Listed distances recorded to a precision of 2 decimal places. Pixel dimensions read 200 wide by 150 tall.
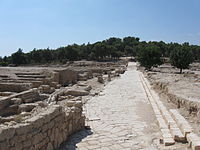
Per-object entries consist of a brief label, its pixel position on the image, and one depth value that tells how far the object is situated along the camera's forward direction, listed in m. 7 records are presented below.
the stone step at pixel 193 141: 4.75
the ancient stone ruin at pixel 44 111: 4.67
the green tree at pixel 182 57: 40.47
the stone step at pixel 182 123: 5.83
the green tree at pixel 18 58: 73.75
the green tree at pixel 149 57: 41.96
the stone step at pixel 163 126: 5.72
